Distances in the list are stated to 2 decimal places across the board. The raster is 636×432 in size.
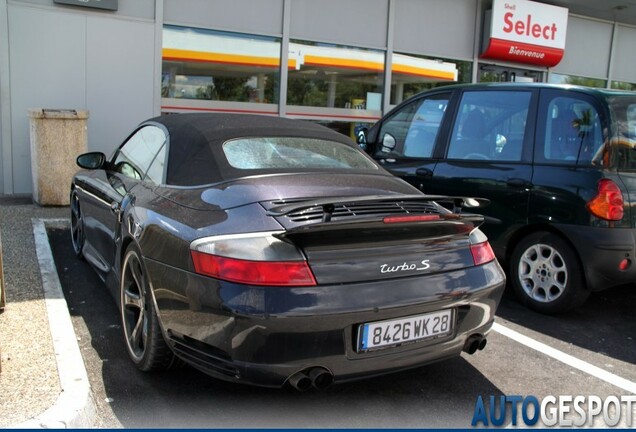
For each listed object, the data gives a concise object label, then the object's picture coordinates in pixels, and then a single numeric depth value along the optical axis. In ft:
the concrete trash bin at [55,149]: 23.62
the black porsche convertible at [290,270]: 8.50
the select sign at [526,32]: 37.83
